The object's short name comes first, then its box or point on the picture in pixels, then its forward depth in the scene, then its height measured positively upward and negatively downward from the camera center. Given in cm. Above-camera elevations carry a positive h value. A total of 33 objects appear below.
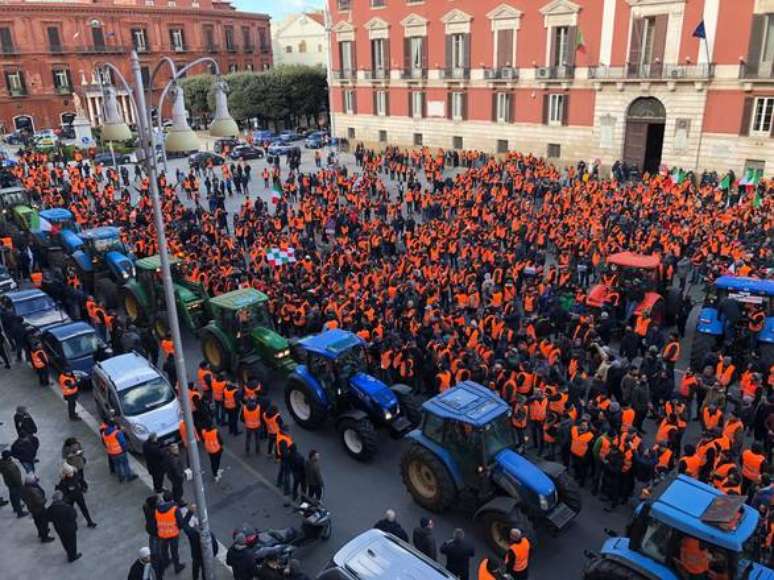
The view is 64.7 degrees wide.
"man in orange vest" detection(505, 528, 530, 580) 755 -555
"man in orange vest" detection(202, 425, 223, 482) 1041 -577
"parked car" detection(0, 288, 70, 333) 1549 -527
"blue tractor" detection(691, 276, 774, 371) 1307 -497
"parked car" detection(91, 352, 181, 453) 1128 -557
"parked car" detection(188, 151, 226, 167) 3813 -405
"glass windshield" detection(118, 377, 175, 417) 1151 -551
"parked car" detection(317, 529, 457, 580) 720 -543
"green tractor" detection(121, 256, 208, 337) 1573 -517
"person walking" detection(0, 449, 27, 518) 963 -584
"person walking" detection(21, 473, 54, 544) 912 -571
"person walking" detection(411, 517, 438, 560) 802 -565
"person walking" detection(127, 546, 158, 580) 755 -556
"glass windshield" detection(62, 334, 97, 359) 1387 -544
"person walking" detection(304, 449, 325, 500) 943 -568
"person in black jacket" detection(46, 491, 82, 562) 876 -587
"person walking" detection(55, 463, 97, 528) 935 -571
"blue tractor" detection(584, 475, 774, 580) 662 -493
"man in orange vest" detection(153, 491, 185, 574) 850 -579
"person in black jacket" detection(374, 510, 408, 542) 819 -560
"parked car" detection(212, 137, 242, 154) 4441 -365
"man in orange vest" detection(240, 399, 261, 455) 1104 -566
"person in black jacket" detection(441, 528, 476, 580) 787 -573
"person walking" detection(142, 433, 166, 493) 1004 -574
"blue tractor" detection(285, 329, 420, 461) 1097 -540
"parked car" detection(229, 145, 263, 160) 4309 -409
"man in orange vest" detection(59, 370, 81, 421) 1230 -571
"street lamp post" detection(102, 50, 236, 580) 670 -124
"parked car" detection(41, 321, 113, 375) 1385 -550
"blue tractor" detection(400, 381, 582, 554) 851 -538
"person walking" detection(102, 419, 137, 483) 1052 -589
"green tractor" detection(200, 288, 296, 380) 1321 -517
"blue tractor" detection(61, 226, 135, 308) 1808 -488
